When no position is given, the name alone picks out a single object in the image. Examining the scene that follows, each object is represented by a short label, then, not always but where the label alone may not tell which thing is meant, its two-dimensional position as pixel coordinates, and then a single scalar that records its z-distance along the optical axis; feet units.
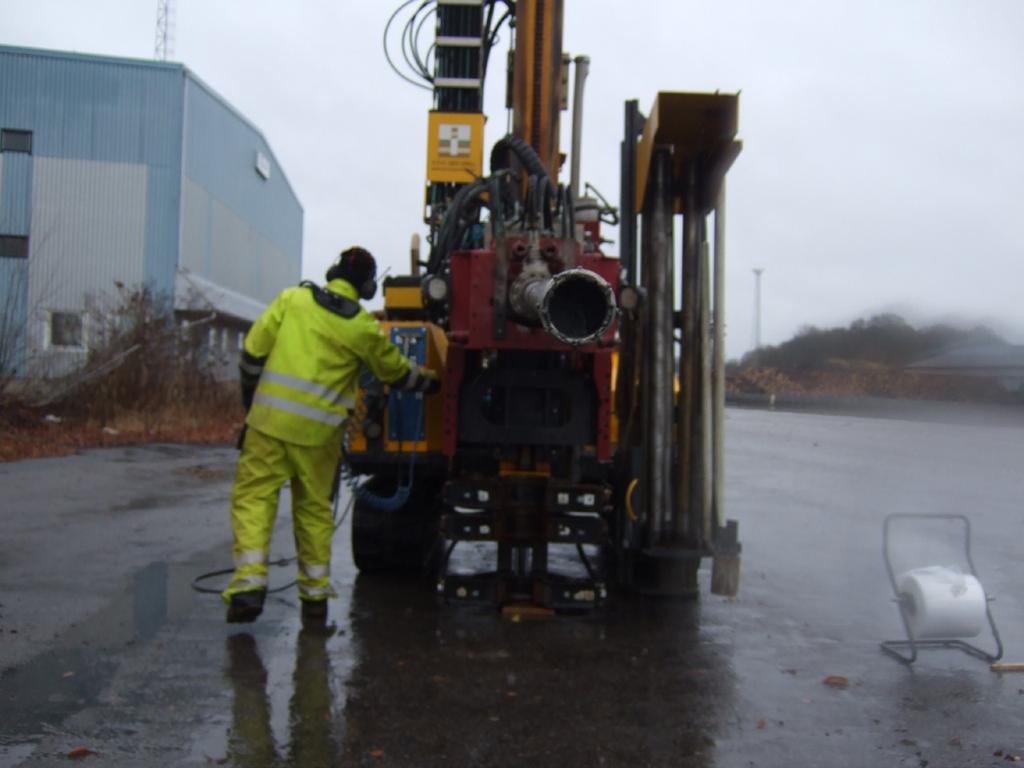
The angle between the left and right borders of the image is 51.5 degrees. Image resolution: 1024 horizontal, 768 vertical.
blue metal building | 94.43
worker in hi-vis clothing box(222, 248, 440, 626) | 17.83
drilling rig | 18.25
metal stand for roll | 17.17
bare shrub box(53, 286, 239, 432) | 63.46
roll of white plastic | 17.10
